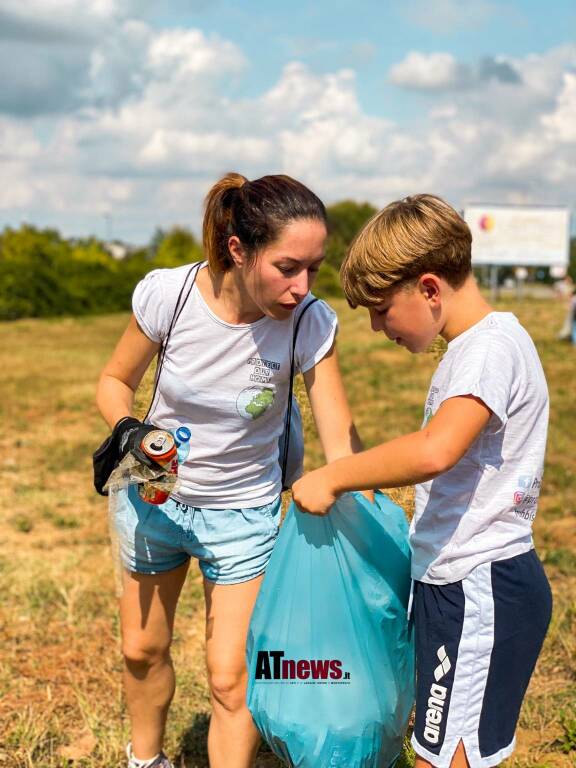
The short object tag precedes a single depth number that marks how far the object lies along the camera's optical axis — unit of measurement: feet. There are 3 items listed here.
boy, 6.15
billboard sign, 114.32
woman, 7.86
